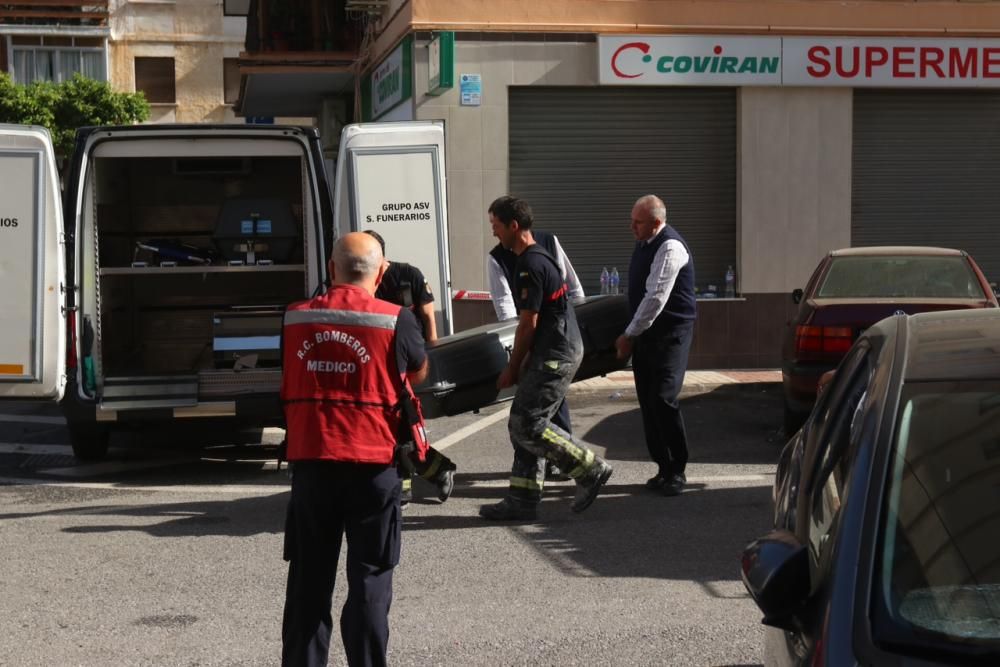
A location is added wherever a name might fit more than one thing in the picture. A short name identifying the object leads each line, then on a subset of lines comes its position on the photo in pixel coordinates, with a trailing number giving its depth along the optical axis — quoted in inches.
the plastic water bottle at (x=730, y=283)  639.8
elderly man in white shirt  329.5
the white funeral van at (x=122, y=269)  357.7
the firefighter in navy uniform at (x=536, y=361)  293.6
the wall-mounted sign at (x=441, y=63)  591.5
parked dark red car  374.3
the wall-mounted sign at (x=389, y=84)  625.0
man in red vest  181.5
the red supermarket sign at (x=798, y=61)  619.8
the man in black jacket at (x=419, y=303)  325.4
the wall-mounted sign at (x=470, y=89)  609.3
